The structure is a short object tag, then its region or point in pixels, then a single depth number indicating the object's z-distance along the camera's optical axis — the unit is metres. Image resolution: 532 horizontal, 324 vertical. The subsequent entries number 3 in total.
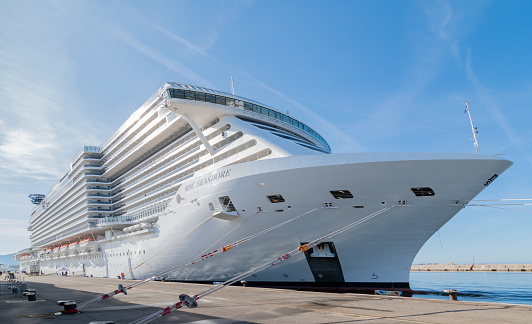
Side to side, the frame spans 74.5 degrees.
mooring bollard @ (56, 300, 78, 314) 9.08
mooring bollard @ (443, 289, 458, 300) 9.97
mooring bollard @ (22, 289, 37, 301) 13.26
